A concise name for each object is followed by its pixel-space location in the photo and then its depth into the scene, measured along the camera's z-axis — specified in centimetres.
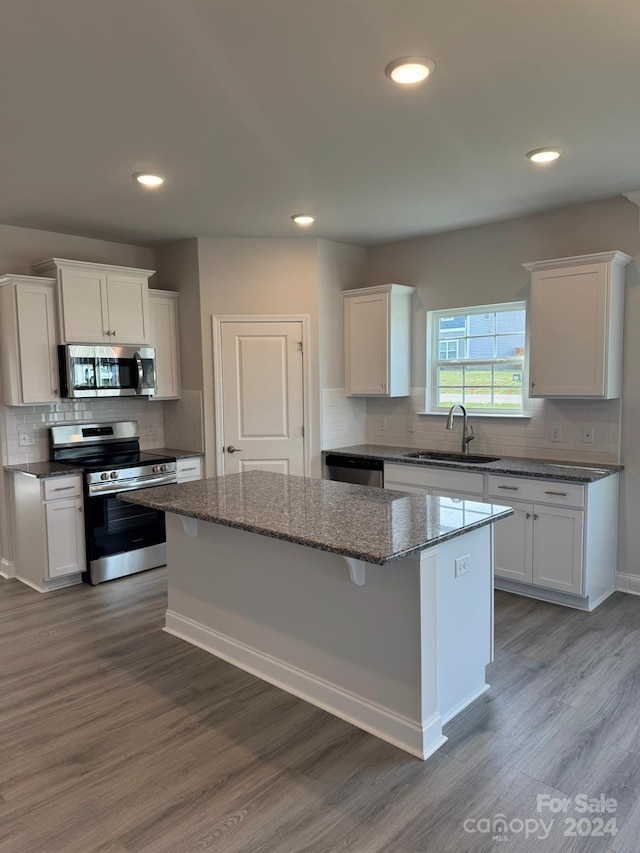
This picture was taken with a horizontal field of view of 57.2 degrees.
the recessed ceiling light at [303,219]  436
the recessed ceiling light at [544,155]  313
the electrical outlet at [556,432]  436
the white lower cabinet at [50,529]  421
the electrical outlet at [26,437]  457
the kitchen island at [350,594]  239
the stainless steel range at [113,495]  439
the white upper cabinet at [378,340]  504
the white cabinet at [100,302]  442
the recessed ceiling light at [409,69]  223
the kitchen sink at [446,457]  464
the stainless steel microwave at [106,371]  448
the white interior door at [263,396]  509
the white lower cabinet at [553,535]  375
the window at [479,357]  467
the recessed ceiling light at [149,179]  339
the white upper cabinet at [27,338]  427
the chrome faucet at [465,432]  478
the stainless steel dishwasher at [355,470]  480
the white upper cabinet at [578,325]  385
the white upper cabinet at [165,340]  509
